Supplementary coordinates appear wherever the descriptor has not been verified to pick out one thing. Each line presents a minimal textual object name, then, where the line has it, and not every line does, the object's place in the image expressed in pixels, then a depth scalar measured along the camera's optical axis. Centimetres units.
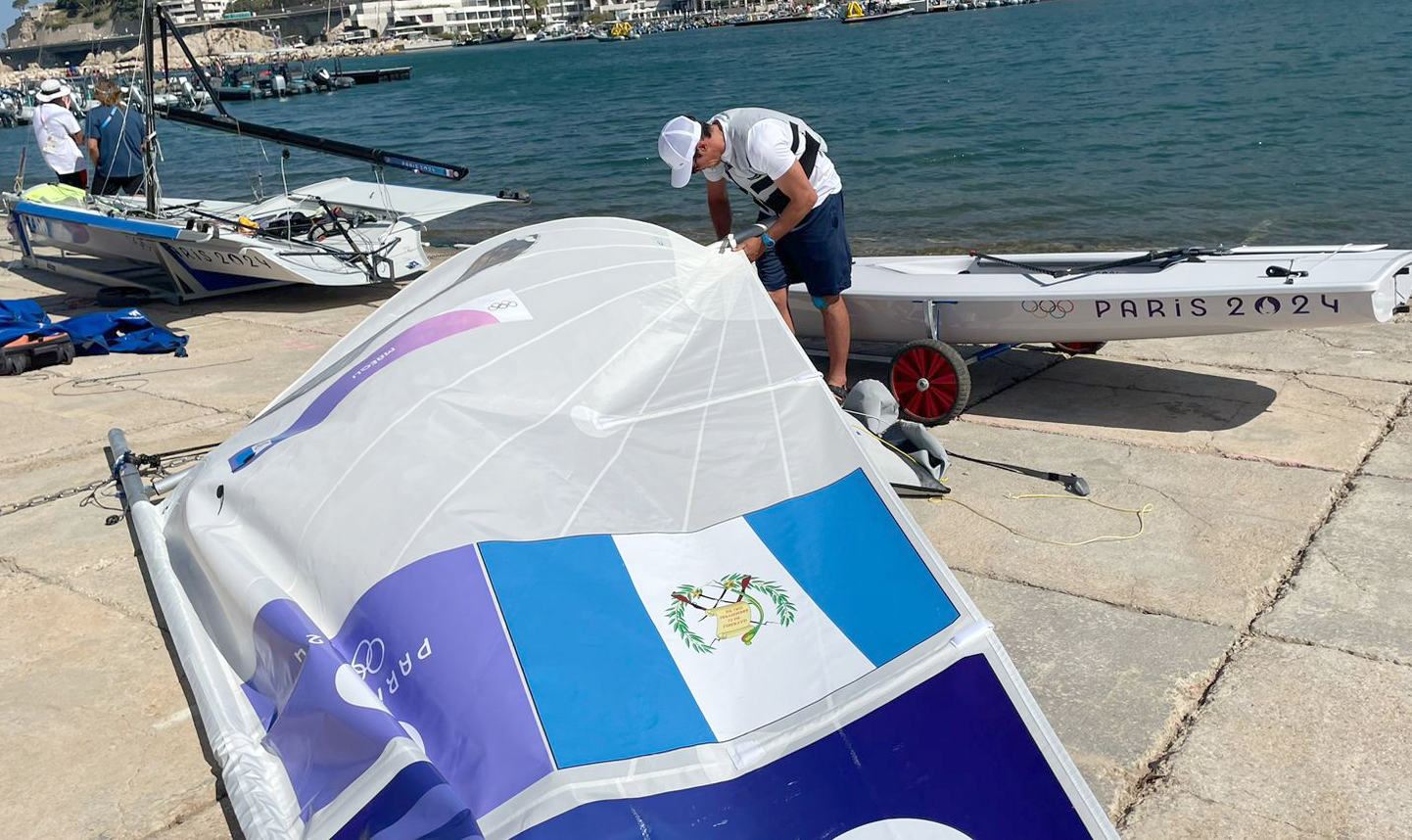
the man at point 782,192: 533
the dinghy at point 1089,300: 530
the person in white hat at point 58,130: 1118
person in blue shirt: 1070
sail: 257
